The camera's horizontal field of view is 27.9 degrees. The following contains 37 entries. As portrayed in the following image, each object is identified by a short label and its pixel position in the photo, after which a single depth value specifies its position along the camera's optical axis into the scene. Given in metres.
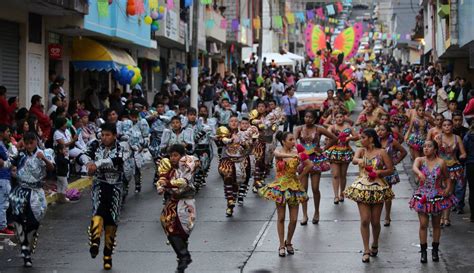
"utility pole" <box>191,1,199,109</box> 29.91
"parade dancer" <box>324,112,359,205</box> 15.48
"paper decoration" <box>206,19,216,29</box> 38.84
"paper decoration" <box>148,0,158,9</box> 28.12
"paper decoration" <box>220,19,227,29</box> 43.47
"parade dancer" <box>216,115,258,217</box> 15.11
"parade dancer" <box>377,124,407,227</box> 13.39
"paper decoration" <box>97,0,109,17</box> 22.33
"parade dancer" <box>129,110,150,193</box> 16.55
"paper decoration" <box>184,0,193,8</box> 31.51
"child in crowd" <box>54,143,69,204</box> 16.11
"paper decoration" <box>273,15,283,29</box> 59.69
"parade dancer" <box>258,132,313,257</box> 11.56
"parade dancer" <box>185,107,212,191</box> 16.59
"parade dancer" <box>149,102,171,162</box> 18.48
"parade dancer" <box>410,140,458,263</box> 10.95
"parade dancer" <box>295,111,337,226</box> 14.38
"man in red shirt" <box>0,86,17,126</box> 17.25
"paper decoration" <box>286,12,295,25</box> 70.84
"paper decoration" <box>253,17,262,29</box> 50.50
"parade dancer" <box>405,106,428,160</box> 17.39
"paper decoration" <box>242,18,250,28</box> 49.75
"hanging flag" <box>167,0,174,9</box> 31.74
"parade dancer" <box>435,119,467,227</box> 13.56
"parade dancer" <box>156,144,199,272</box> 9.94
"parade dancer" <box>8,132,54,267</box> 11.21
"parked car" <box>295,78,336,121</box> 35.62
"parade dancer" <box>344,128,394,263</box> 11.11
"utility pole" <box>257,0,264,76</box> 46.51
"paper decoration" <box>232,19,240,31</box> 46.50
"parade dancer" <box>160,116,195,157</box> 15.63
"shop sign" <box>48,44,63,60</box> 22.86
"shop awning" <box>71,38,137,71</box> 24.34
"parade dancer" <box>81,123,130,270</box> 10.84
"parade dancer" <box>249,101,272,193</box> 17.61
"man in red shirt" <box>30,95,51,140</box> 17.38
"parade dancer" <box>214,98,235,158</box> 20.30
